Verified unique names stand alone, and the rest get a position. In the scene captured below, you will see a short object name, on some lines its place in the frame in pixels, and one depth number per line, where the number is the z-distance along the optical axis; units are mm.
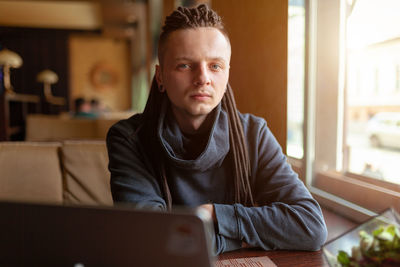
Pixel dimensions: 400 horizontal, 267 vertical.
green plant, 479
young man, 801
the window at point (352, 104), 1179
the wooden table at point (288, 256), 721
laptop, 405
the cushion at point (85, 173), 1557
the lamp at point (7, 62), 4691
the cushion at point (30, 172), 1506
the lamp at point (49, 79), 7746
